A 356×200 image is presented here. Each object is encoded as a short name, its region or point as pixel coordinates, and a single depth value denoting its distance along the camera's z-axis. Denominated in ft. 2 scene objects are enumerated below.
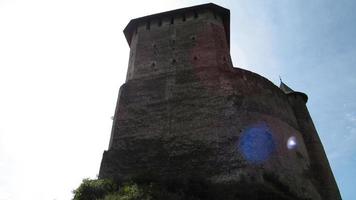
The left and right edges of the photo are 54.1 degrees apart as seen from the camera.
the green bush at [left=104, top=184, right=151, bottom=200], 39.47
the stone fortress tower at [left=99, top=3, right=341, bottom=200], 47.26
